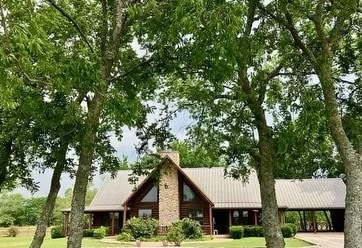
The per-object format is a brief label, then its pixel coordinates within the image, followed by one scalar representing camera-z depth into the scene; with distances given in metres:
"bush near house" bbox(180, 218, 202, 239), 34.28
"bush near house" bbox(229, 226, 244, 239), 34.76
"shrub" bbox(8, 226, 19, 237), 47.47
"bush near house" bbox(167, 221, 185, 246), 30.78
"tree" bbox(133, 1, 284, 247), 6.74
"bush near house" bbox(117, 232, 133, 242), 33.03
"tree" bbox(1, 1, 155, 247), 6.37
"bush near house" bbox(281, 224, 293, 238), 34.69
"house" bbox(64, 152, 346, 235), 38.84
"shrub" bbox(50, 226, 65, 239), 40.28
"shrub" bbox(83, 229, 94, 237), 38.97
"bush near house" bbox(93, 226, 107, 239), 36.75
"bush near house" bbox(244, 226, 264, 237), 36.69
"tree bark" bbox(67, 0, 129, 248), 8.45
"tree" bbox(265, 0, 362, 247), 10.62
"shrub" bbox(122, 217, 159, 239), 34.62
